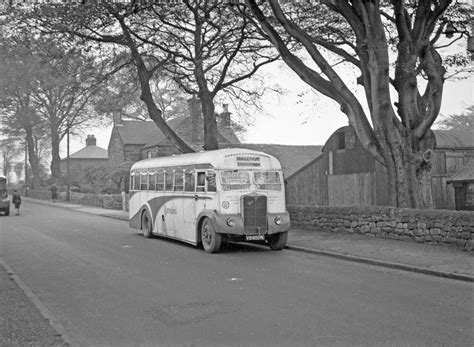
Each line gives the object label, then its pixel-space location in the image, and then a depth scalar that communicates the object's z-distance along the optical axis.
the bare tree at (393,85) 16.36
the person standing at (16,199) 33.97
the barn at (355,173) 26.00
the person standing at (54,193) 52.62
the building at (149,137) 52.88
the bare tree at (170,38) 20.58
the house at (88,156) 87.56
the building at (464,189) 22.53
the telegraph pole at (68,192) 49.40
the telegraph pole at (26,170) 73.61
